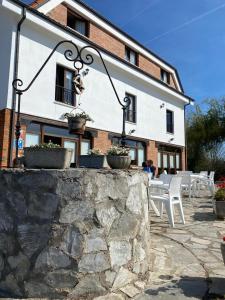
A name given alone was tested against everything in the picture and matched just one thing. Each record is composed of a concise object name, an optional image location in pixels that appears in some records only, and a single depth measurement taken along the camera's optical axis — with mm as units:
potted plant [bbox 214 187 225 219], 6707
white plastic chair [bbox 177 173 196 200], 10289
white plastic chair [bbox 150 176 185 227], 5802
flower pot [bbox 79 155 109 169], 3787
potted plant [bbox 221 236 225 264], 3127
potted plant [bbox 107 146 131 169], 3635
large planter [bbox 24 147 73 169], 3230
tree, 24422
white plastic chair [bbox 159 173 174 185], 8087
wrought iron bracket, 4059
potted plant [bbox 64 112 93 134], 4266
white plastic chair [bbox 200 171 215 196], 10784
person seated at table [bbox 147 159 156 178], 13642
